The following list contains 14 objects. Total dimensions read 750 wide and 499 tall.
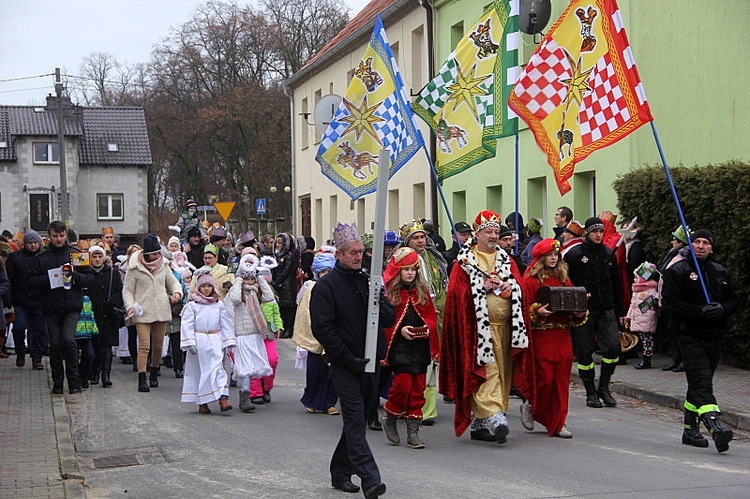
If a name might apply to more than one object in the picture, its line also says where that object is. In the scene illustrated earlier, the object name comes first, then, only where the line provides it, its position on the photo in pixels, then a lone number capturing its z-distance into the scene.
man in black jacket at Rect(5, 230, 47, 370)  15.19
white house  68.25
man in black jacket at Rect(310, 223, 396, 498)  7.63
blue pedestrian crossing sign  35.24
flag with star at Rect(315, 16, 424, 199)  14.77
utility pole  44.03
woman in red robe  10.23
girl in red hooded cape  9.80
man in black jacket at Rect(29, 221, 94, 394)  13.29
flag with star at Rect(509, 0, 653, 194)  12.03
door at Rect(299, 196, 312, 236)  42.22
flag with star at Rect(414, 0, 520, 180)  14.45
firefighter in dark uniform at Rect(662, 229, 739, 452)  9.62
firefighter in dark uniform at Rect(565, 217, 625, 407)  12.09
